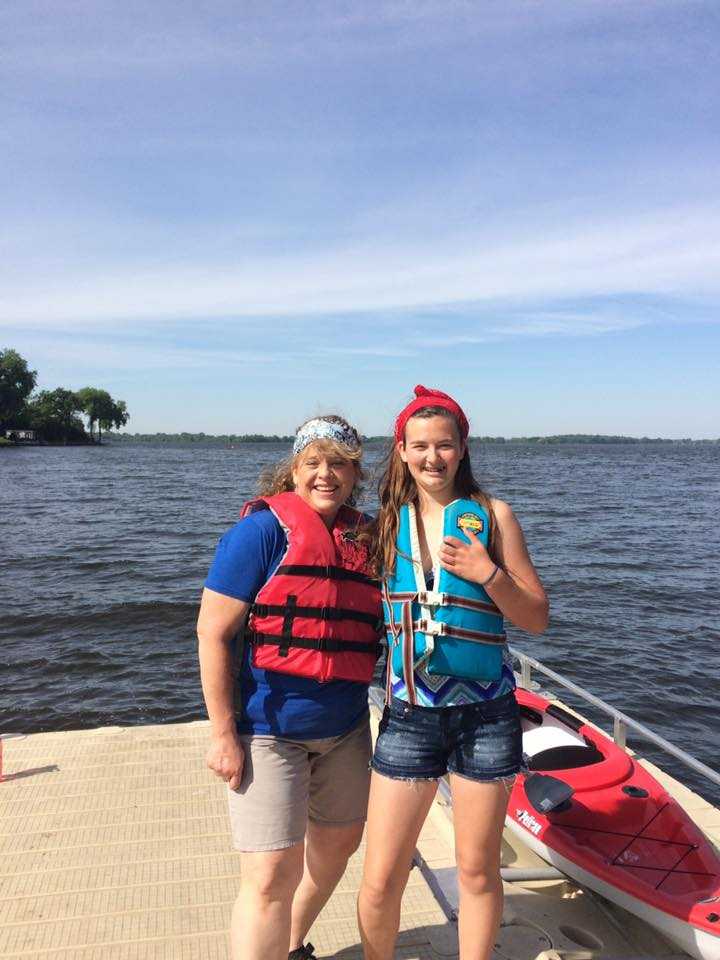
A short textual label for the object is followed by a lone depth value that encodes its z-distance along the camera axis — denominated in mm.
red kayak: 3689
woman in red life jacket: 2551
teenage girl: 2600
